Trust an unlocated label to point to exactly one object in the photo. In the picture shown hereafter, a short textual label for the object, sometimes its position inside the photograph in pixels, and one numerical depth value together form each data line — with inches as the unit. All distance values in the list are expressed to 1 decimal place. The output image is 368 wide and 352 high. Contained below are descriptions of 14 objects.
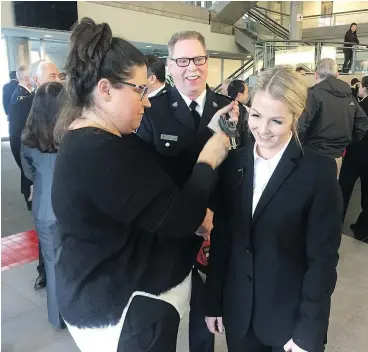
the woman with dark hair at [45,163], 89.9
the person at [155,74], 93.2
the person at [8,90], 215.3
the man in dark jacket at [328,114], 134.0
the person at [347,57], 339.9
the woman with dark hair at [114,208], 38.4
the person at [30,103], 116.8
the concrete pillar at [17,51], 343.6
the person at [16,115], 153.7
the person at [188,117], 63.3
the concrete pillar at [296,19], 467.5
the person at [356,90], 209.1
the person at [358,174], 149.4
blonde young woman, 46.6
